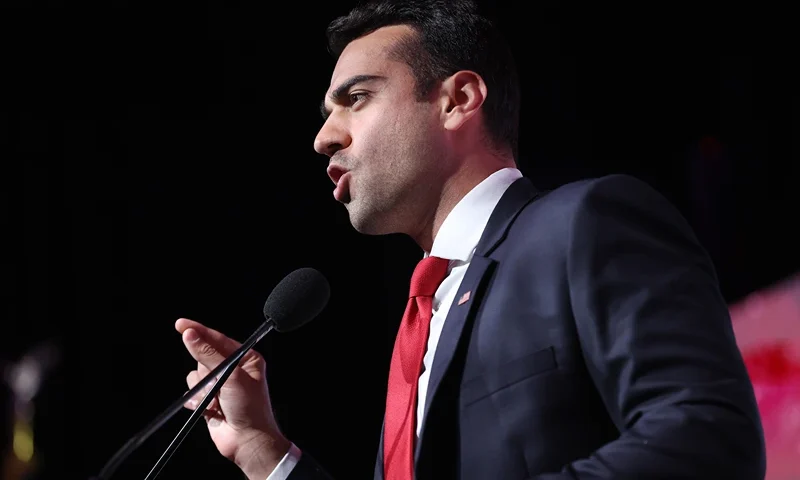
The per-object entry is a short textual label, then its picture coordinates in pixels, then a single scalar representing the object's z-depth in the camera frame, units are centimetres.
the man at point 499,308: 234
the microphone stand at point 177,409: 229
